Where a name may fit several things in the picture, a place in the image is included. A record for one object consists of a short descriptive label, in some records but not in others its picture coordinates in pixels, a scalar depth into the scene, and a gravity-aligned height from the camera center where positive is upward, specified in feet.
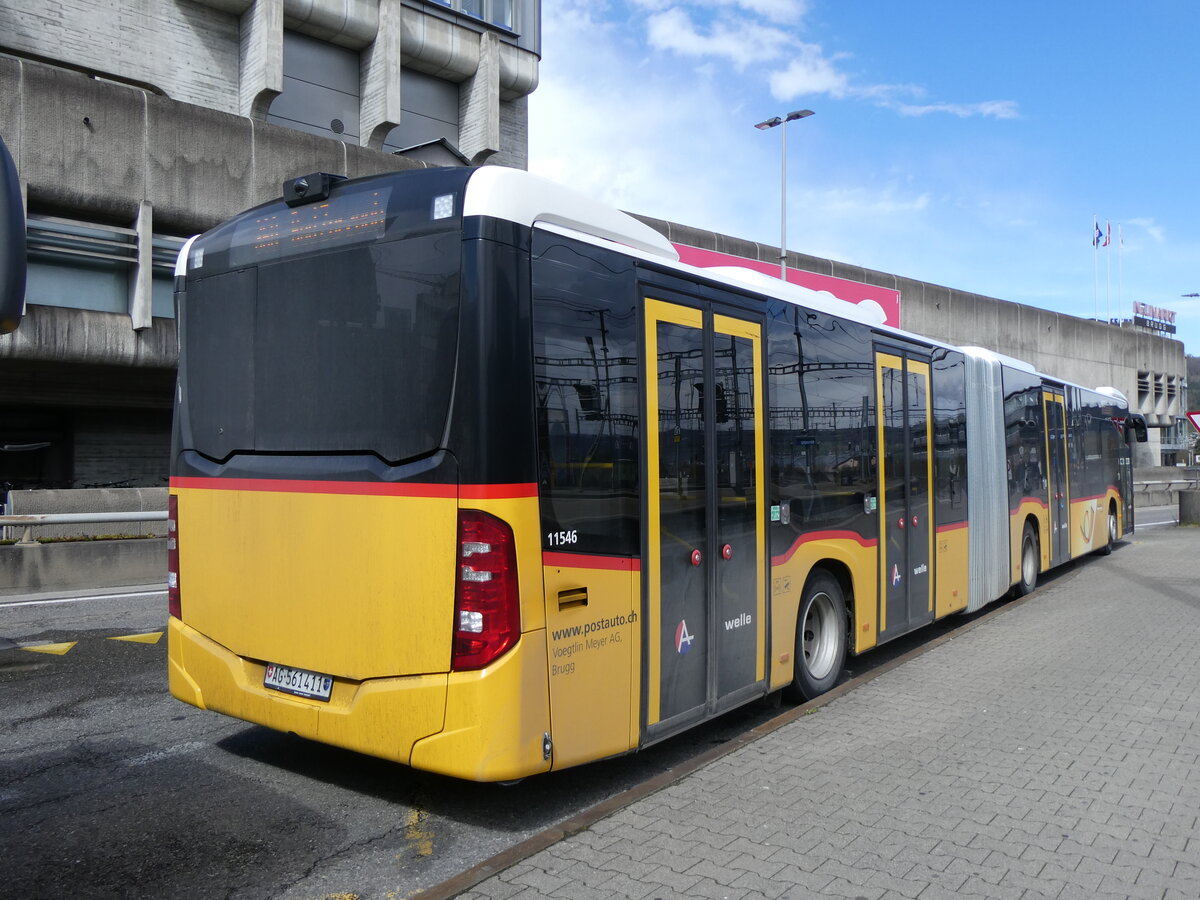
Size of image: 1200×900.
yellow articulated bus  14.12 -0.16
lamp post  90.44 +27.97
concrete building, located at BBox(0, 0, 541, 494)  62.59 +23.62
